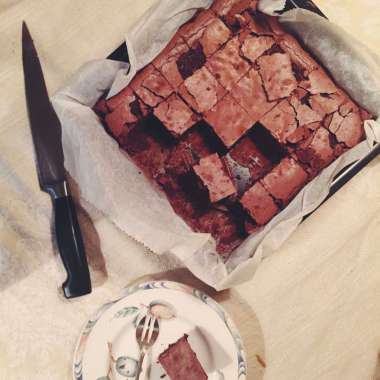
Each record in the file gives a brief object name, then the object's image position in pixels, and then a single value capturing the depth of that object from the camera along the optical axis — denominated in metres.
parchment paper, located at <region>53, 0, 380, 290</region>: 0.44
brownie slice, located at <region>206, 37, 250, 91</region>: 0.47
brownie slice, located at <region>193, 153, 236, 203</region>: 0.45
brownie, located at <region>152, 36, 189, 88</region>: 0.47
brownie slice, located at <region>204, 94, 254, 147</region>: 0.46
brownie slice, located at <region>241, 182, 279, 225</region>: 0.46
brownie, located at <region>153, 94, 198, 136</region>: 0.46
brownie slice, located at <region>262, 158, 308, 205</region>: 0.46
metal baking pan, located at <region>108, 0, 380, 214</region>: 0.46
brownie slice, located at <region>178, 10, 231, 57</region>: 0.47
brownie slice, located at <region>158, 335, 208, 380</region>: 0.45
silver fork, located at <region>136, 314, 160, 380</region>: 0.45
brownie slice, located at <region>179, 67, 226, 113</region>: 0.46
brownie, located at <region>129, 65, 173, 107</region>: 0.46
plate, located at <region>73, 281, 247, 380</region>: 0.45
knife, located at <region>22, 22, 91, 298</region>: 0.46
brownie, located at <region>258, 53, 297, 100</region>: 0.46
